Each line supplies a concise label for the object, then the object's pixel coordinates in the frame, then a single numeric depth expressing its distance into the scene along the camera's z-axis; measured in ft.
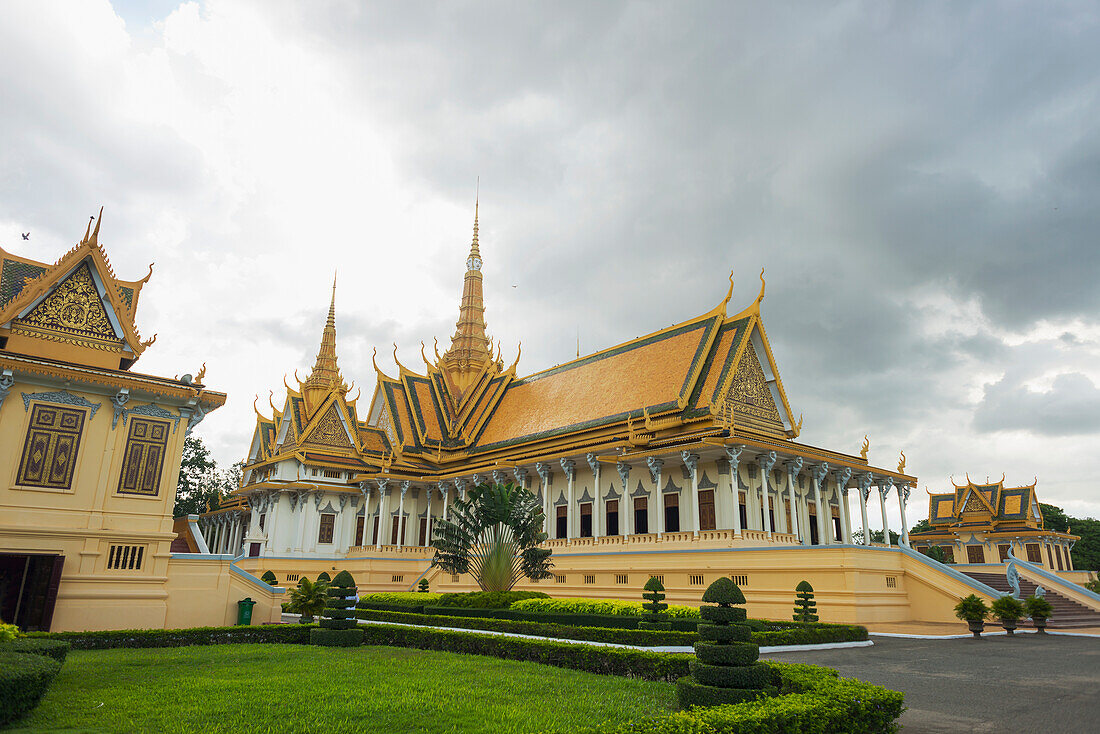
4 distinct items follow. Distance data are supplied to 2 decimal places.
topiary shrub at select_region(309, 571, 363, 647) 42.06
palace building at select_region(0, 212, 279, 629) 44.52
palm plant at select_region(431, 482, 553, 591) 57.11
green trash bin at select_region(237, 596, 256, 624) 52.21
